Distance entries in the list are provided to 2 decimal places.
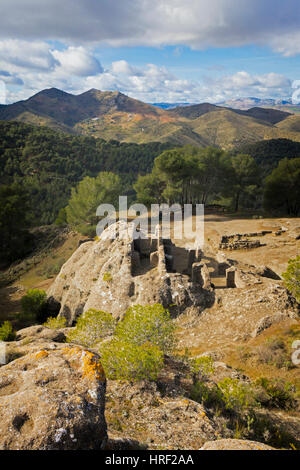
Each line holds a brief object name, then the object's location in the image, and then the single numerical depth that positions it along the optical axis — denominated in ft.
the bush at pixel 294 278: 40.42
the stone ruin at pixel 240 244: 87.04
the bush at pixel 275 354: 32.55
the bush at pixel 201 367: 25.75
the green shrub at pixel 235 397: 21.58
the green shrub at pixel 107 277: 49.83
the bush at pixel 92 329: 31.80
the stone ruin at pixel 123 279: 45.03
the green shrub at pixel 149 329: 27.20
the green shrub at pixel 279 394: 26.50
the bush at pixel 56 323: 46.29
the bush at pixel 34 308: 62.84
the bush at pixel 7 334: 37.50
